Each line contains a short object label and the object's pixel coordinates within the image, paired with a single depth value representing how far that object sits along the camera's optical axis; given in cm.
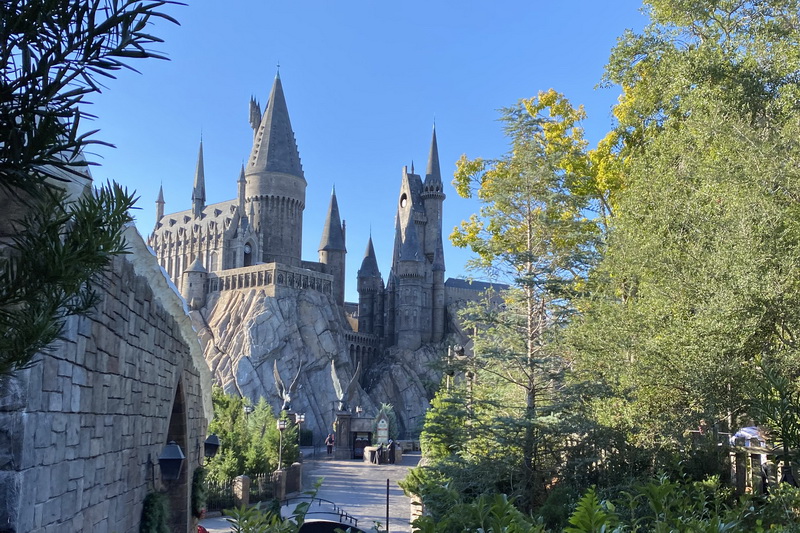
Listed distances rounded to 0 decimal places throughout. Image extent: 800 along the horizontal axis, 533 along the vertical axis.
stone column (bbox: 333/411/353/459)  4049
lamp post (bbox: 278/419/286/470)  2573
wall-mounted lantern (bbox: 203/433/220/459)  1228
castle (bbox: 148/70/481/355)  7338
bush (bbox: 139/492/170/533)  704
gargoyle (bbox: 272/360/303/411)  3612
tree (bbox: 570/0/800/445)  1246
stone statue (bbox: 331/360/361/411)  4486
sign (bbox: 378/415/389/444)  3809
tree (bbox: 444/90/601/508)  1341
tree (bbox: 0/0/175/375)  255
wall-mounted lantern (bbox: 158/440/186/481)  775
